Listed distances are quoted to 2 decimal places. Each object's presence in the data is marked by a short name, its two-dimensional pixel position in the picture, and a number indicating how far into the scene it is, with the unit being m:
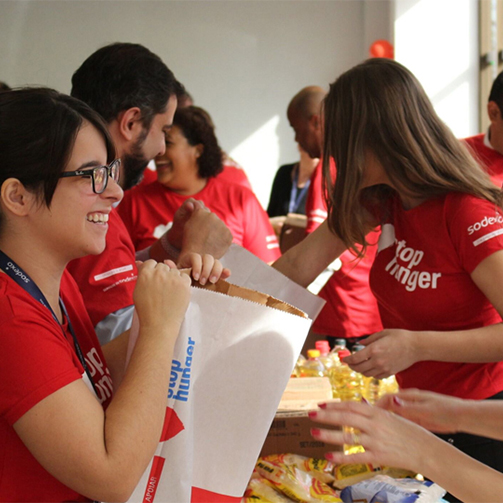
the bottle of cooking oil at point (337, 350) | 2.50
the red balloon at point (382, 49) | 5.38
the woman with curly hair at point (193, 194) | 2.99
